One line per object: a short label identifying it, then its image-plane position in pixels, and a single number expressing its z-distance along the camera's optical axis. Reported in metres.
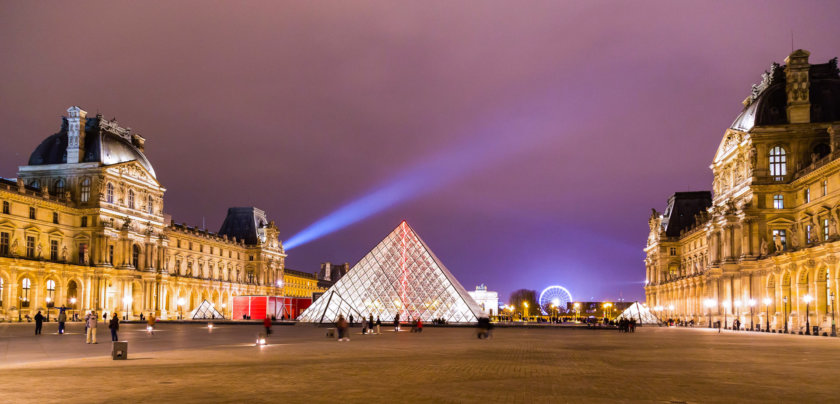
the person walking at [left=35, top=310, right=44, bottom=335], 31.38
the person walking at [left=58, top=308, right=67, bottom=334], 32.34
